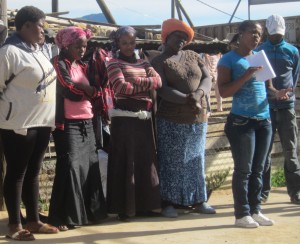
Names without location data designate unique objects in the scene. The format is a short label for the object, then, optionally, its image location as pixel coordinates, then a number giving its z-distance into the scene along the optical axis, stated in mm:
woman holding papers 5695
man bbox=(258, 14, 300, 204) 6879
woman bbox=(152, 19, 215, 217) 6281
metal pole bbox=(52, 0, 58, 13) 15180
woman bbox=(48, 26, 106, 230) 5738
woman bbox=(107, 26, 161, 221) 6125
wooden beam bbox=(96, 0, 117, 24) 13532
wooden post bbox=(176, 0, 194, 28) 17516
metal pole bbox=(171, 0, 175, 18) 18431
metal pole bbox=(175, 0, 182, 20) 18109
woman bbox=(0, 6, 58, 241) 5062
